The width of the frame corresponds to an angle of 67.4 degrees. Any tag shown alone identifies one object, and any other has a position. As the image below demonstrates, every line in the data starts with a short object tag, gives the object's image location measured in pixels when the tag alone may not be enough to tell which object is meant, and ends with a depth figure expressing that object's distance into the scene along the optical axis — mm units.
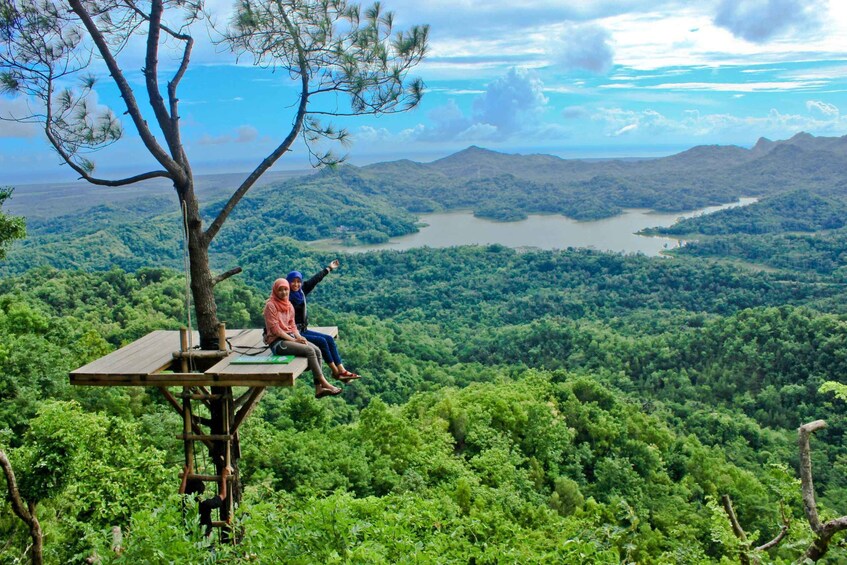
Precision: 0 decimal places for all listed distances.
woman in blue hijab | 5852
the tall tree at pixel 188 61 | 5273
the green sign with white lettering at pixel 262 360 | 4840
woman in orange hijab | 5191
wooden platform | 4598
